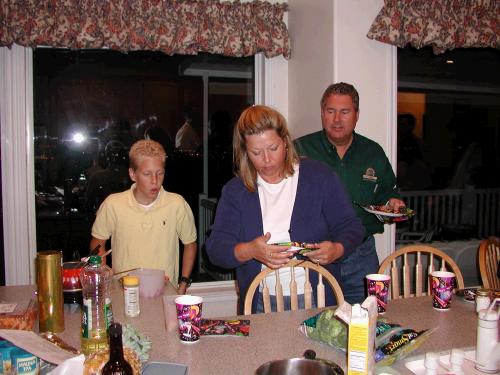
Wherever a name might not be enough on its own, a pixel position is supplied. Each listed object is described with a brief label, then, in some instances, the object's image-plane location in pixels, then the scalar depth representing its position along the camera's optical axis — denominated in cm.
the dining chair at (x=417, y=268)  222
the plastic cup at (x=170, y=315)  160
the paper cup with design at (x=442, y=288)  179
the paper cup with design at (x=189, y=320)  150
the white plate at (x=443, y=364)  133
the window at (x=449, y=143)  387
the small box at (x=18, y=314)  147
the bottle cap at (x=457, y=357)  133
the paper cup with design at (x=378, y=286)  170
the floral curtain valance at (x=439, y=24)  313
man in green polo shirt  269
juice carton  119
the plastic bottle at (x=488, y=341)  132
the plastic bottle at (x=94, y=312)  143
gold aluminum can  152
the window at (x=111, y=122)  331
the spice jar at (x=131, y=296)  172
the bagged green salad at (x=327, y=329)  143
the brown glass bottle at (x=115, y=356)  105
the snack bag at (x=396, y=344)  134
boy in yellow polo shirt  247
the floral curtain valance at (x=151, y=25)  291
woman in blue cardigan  195
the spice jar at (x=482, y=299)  168
